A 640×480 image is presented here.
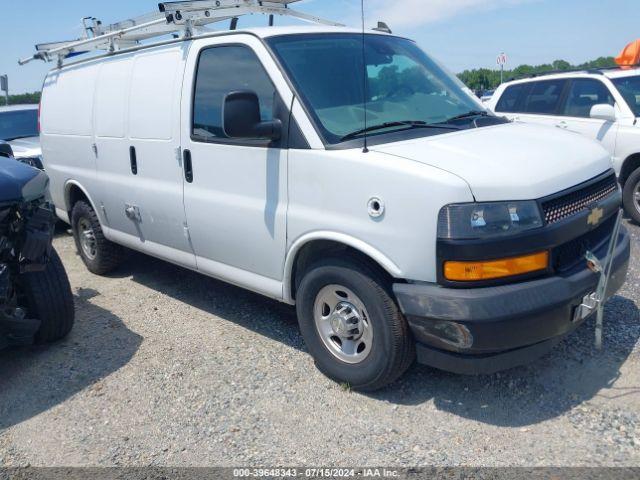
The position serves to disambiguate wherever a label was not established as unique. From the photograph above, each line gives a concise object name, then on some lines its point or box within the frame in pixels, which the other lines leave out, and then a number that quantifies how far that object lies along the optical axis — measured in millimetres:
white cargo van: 2832
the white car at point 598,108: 6836
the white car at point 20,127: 8801
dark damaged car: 3576
